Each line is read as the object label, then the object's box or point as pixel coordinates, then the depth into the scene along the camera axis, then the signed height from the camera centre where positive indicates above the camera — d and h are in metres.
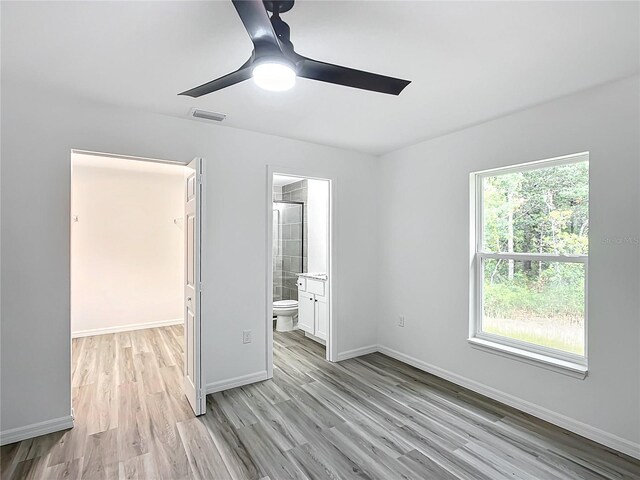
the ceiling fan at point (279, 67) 1.33 +0.76
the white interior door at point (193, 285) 2.71 -0.38
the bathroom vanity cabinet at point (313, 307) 4.50 -0.91
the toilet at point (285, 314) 5.21 -1.13
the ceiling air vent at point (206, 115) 2.90 +1.05
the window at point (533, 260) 2.62 -0.17
